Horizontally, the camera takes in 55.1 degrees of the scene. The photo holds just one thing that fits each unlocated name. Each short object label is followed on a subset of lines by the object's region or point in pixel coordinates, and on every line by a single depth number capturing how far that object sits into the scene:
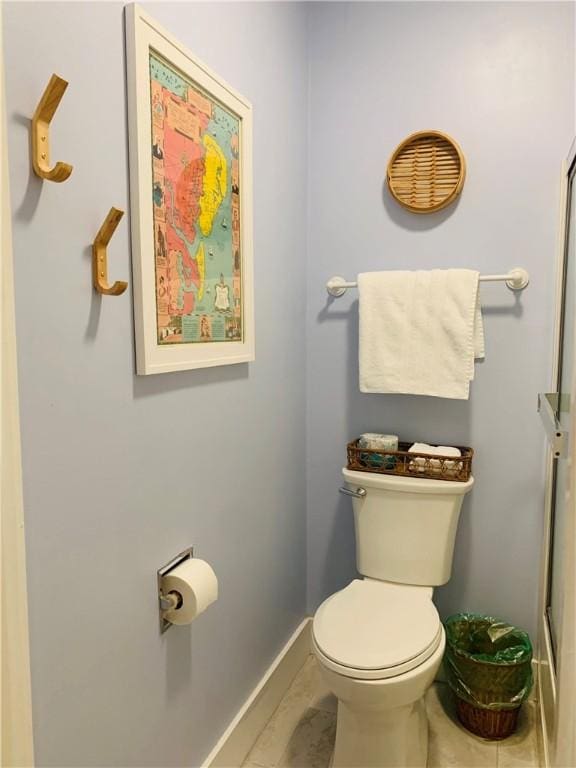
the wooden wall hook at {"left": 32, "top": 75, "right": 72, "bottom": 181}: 0.84
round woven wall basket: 1.89
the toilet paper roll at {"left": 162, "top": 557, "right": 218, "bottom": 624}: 1.26
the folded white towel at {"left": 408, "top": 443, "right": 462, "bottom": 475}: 1.83
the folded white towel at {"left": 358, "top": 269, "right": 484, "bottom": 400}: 1.79
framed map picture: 1.13
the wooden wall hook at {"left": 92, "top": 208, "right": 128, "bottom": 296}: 1.00
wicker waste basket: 1.73
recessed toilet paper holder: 1.26
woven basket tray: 1.83
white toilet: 1.42
